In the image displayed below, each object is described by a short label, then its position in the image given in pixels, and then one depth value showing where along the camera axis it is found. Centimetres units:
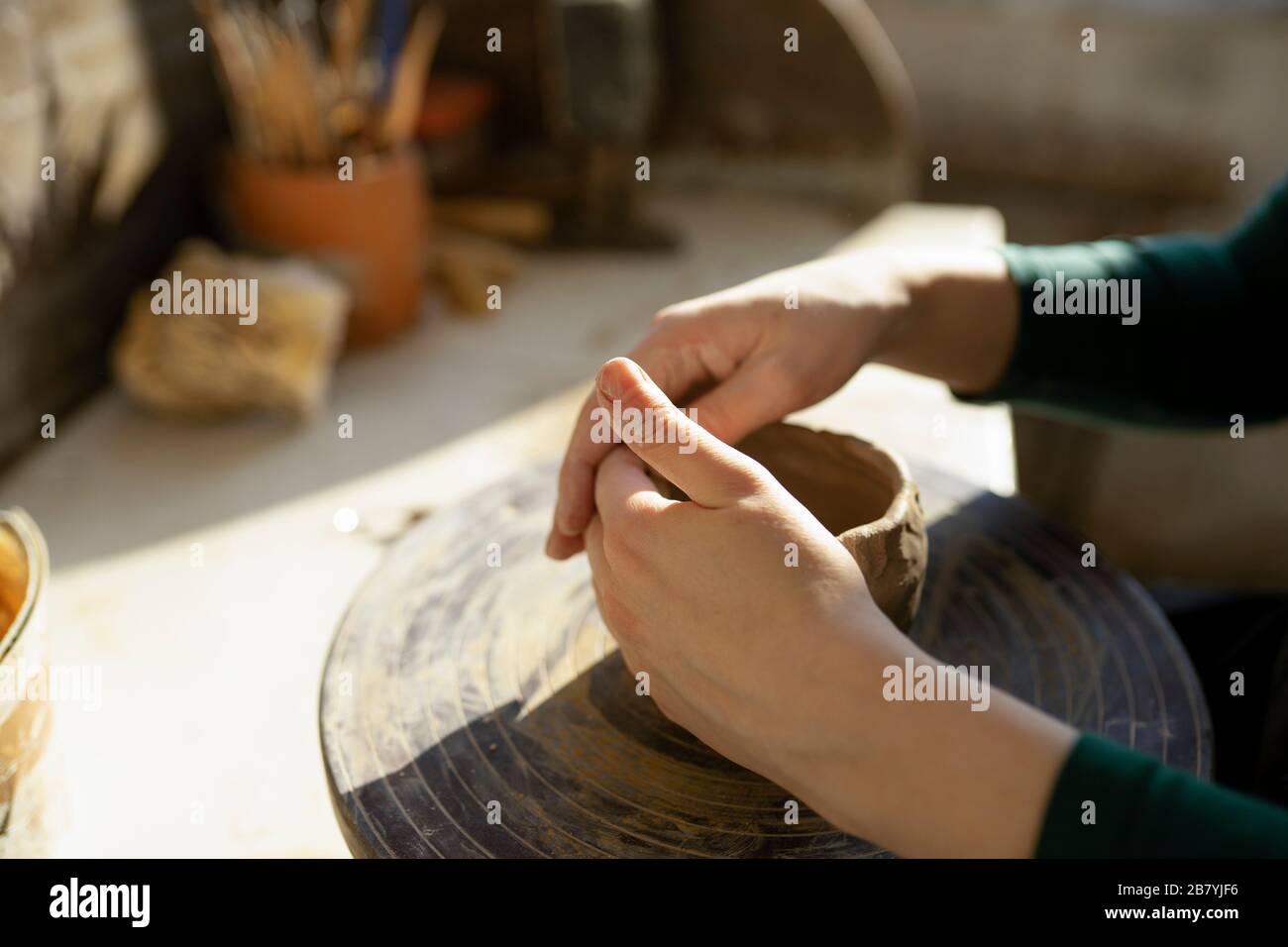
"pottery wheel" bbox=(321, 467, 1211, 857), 76
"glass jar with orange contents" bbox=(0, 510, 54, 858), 77
